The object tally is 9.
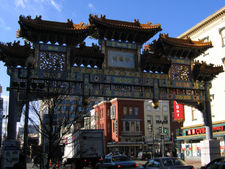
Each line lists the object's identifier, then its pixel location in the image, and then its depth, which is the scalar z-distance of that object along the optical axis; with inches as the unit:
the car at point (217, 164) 403.0
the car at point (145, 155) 1941.6
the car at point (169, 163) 530.9
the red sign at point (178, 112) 1504.7
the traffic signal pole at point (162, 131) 1312.0
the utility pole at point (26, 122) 532.6
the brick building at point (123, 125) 2404.8
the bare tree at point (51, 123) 476.2
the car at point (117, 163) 669.9
